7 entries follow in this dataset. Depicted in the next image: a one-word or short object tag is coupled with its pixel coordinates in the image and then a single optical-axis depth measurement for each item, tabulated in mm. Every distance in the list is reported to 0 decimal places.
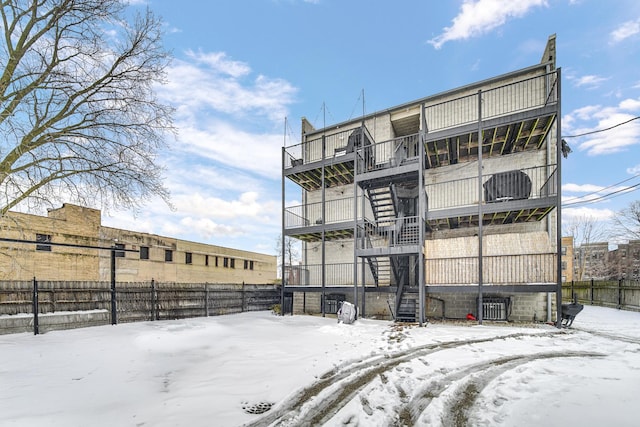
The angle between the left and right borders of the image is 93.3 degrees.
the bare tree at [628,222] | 30642
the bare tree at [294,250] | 40869
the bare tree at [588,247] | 39406
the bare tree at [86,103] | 7906
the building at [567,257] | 41625
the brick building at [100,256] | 18000
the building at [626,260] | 33188
